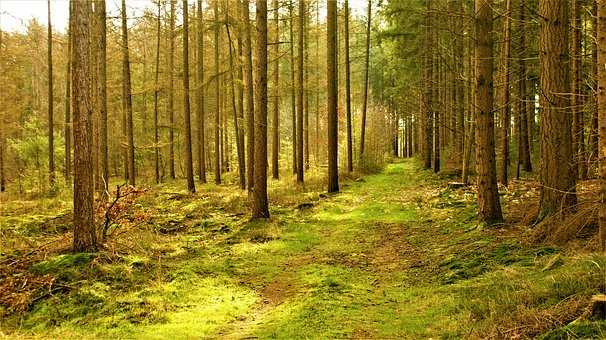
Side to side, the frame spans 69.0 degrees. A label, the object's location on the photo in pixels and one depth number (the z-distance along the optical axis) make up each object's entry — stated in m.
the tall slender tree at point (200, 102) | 21.74
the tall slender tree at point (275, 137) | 24.17
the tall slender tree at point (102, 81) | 15.88
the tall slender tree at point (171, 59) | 23.83
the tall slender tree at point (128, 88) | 20.06
